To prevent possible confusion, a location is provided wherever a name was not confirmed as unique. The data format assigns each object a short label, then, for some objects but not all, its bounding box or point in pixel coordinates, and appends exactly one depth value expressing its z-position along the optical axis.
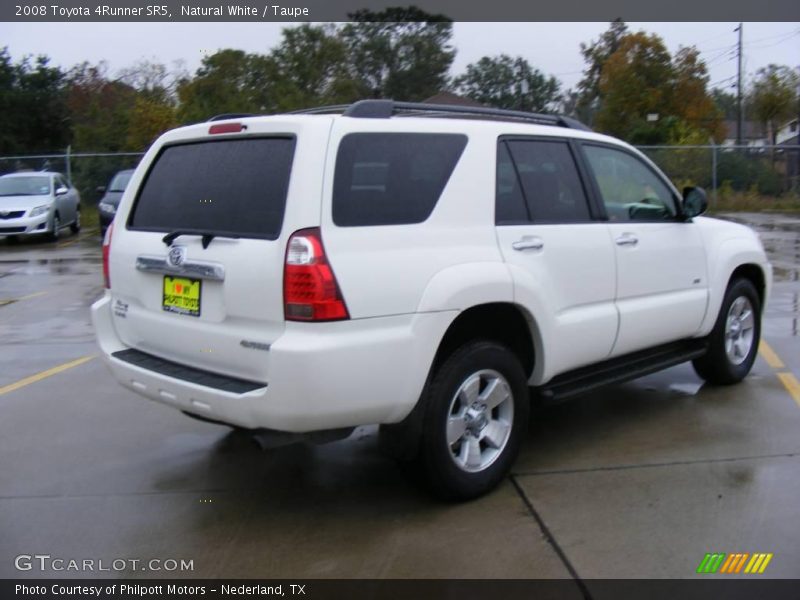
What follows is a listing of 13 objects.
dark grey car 17.55
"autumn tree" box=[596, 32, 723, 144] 38.19
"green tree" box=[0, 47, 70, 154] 33.88
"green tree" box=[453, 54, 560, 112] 70.25
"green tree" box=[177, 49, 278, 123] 32.25
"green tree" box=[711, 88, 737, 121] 65.34
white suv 3.48
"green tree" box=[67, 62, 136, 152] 29.36
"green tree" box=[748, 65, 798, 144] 35.53
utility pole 41.19
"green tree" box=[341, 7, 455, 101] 60.50
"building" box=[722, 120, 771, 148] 50.58
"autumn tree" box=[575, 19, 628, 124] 52.91
